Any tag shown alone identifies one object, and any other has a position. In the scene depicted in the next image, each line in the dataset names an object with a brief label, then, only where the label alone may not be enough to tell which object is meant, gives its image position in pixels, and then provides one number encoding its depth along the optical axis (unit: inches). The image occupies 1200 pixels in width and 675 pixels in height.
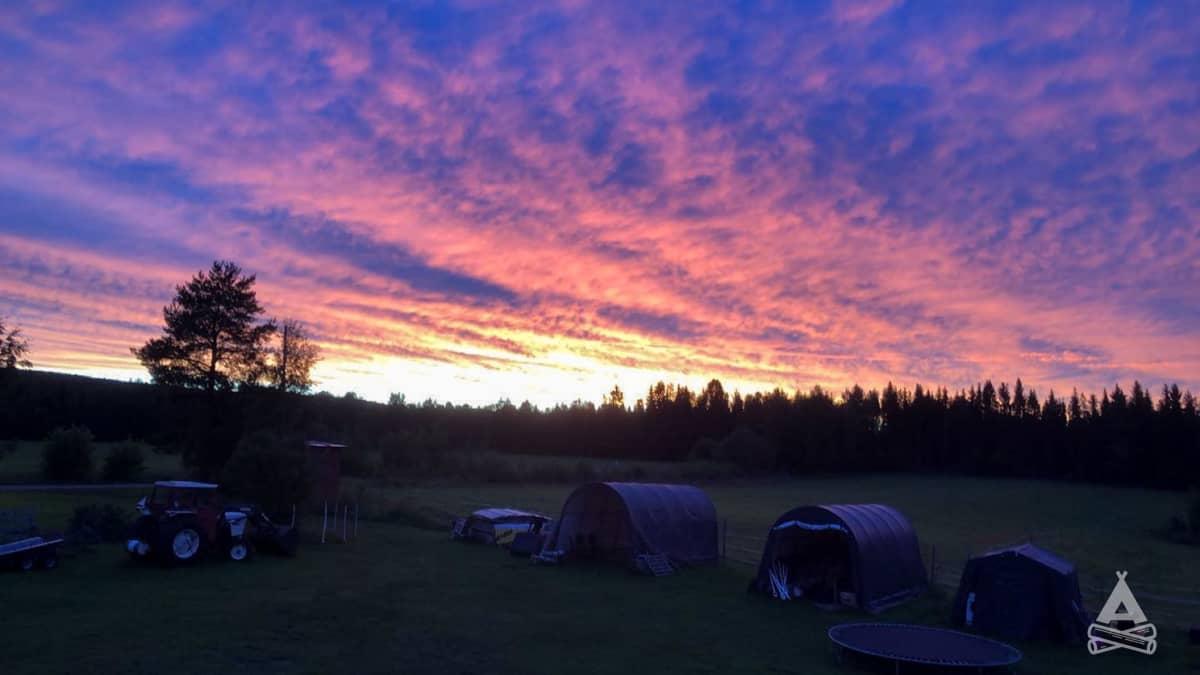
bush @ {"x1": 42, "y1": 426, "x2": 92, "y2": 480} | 1658.5
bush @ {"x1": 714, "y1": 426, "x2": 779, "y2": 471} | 3513.8
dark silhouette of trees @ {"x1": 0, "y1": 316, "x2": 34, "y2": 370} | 1199.6
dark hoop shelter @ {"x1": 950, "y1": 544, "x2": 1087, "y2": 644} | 561.6
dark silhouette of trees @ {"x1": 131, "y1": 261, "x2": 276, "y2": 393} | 1567.4
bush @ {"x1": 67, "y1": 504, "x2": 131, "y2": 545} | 875.2
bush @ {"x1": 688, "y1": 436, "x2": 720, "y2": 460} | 3786.2
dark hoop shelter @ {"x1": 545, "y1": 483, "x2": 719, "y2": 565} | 895.7
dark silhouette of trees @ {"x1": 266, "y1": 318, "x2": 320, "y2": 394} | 1733.5
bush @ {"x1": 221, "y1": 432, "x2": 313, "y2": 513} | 1064.8
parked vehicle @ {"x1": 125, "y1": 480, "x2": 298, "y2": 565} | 744.3
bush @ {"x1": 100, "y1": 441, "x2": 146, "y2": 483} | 1695.4
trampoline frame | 434.0
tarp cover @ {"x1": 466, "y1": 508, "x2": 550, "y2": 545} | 1074.1
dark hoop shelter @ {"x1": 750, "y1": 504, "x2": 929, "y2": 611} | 692.7
